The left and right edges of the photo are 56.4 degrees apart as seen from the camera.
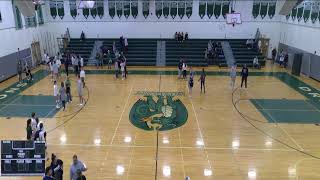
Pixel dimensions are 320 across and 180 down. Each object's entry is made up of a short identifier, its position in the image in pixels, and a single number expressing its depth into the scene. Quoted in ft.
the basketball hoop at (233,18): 84.89
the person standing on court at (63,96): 45.68
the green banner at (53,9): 90.98
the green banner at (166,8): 91.30
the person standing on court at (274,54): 87.66
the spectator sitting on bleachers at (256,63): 79.35
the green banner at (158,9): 91.35
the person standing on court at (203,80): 55.88
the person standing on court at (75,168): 23.48
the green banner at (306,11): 71.07
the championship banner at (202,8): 90.89
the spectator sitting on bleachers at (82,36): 92.22
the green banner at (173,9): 91.30
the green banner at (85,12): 91.38
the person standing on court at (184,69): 66.80
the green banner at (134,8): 91.20
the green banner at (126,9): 91.40
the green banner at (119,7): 91.51
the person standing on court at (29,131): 33.05
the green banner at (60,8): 90.95
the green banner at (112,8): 91.71
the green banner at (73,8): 90.79
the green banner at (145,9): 91.25
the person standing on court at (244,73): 58.77
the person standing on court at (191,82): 54.80
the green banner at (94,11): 91.58
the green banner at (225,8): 90.53
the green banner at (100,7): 91.81
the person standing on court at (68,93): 48.65
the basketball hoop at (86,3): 66.65
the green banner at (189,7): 91.15
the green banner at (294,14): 79.20
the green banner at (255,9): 90.07
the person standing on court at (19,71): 65.00
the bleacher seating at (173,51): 84.23
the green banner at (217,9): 90.58
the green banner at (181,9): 91.27
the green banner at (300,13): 75.41
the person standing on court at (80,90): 47.66
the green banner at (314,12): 66.89
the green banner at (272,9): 89.71
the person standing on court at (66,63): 69.42
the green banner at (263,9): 89.97
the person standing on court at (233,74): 58.13
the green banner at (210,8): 90.74
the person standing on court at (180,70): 67.01
